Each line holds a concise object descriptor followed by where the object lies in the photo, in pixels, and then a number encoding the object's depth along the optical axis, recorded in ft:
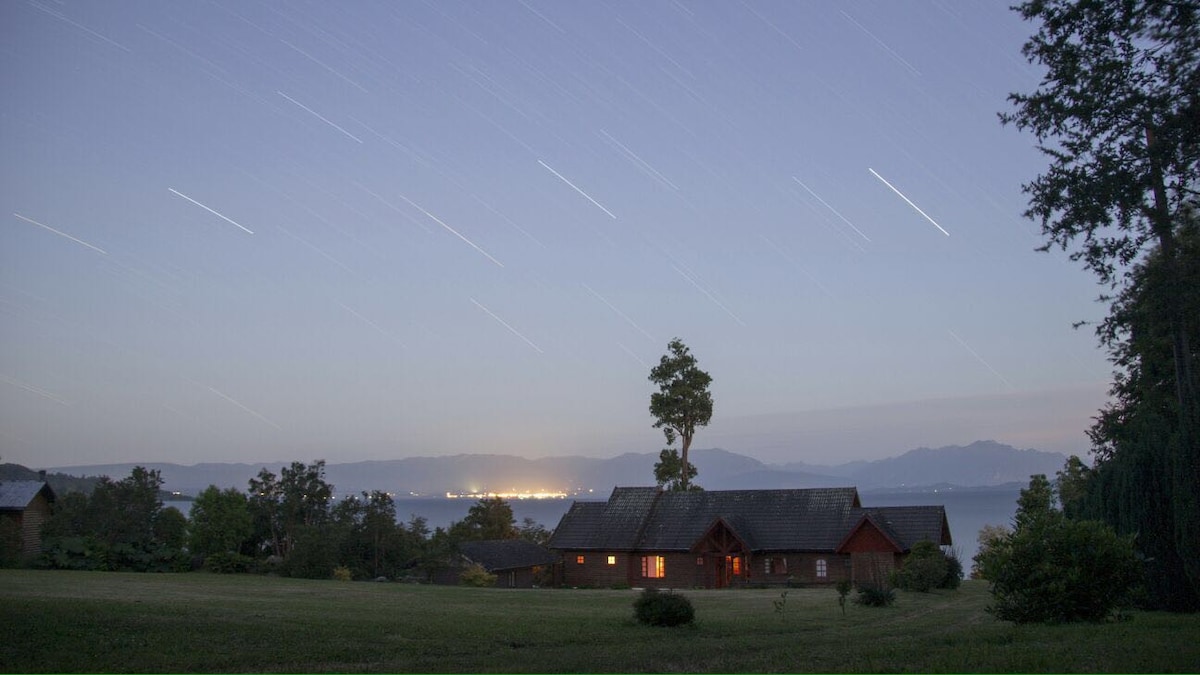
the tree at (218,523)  161.89
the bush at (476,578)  158.30
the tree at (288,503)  174.50
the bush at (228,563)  151.84
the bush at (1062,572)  60.39
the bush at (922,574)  127.34
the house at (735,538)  160.56
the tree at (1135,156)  54.03
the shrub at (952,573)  131.13
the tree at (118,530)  139.74
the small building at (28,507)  147.95
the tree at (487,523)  230.89
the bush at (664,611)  66.95
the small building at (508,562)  169.99
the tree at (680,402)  211.41
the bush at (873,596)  94.63
